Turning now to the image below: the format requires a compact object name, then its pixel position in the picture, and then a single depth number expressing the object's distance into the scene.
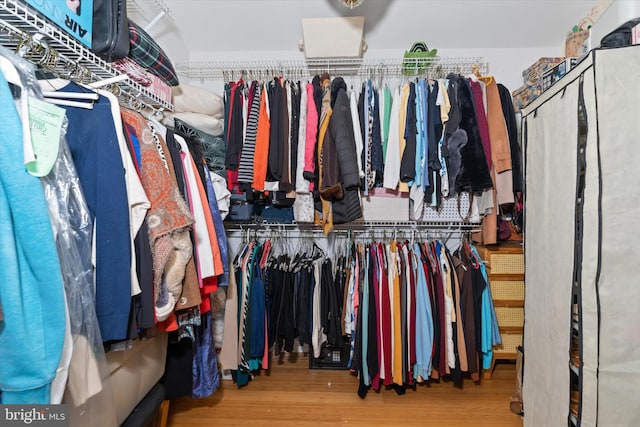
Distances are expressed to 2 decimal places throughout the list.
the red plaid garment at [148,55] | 1.15
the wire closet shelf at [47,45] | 0.72
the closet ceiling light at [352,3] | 1.51
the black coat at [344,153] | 1.52
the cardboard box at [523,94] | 1.81
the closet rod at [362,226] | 1.96
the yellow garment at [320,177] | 1.60
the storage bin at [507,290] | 1.76
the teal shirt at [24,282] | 0.53
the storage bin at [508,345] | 1.80
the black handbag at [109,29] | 0.99
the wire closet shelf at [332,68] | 2.01
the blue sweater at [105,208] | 0.76
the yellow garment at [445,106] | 1.63
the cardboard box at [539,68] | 1.85
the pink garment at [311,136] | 1.60
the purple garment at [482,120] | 1.66
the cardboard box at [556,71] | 1.52
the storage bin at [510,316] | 1.79
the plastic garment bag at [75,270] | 0.65
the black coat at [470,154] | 1.59
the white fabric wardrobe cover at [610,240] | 0.98
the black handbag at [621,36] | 1.12
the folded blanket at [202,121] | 1.58
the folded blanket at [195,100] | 1.60
